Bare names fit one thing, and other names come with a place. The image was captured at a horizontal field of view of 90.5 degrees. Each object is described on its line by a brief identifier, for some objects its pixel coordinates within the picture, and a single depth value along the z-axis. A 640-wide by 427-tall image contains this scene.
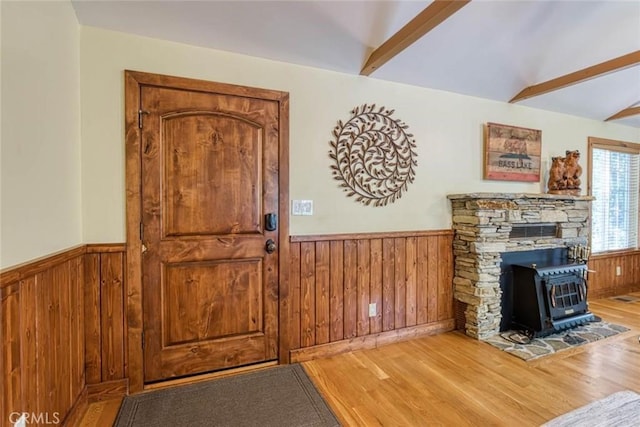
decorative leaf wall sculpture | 2.67
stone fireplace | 2.93
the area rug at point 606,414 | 1.79
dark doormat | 1.85
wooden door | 2.17
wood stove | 2.96
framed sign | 3.32
